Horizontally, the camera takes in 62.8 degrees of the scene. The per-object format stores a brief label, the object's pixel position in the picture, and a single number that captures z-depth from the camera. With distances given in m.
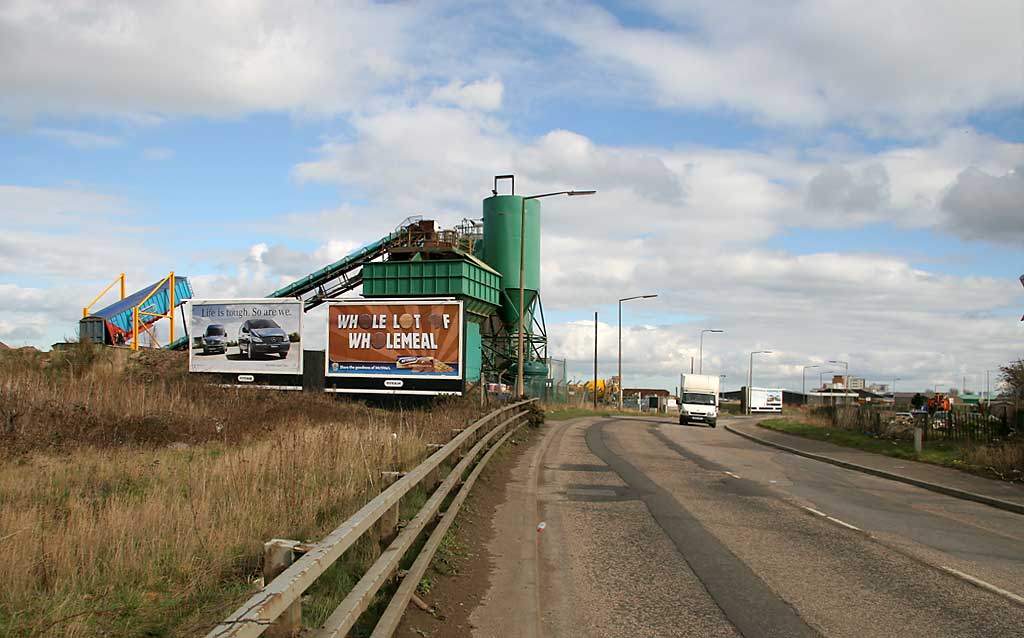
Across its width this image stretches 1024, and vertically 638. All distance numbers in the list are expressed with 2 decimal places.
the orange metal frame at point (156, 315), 50.03
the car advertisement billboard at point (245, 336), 41.66
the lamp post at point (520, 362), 31.17
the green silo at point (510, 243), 55.72
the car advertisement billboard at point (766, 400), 92.38
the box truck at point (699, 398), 46.69
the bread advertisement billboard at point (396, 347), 38.28
